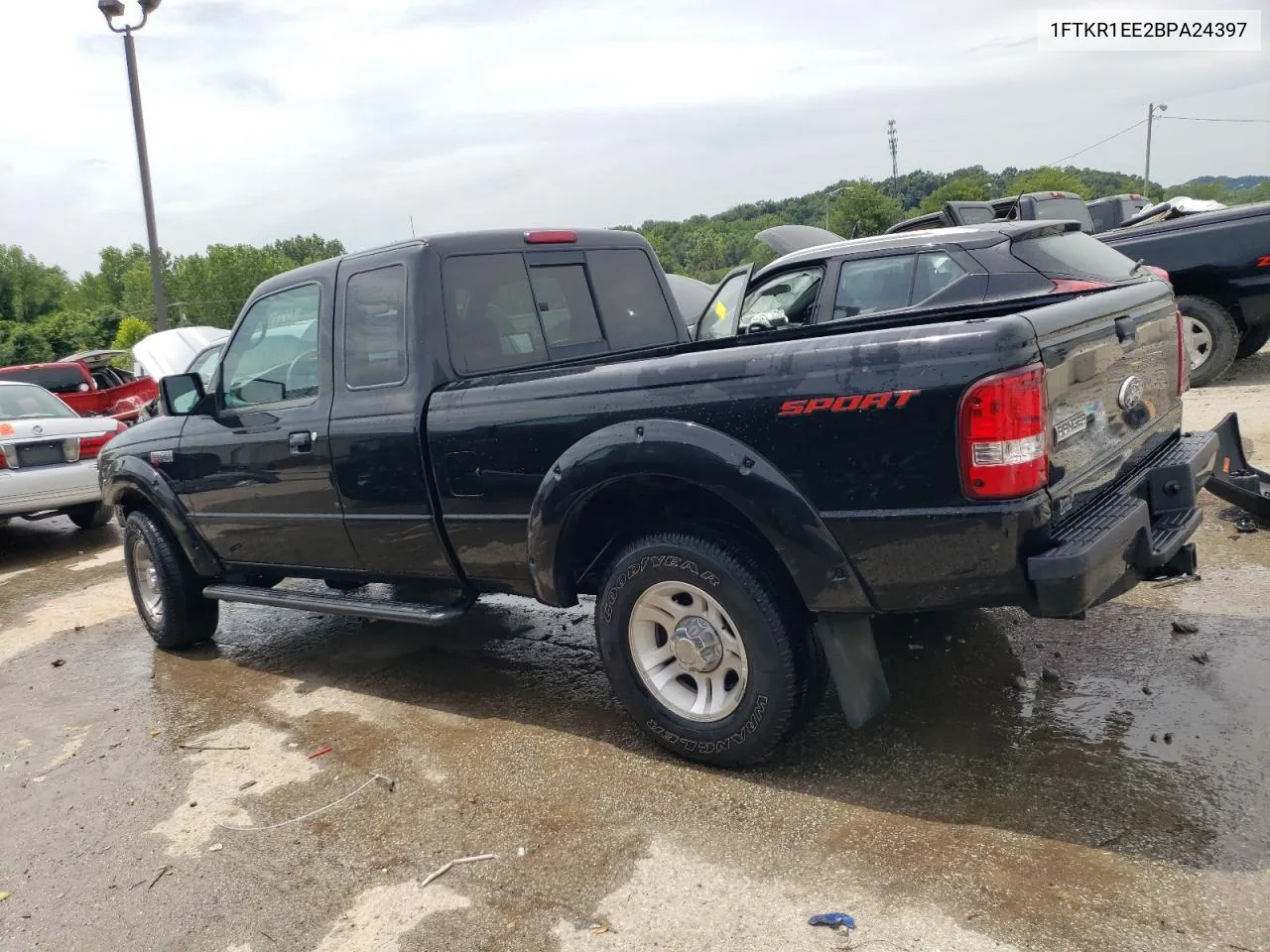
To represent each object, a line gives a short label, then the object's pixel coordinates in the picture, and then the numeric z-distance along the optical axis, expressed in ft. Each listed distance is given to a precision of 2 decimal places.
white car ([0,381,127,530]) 28.55
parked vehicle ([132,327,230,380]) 46.96
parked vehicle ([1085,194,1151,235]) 43.14
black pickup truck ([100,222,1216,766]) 9.41
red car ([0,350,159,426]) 45.60
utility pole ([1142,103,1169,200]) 211.41
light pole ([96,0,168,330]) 41.63
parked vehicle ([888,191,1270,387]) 28.17
